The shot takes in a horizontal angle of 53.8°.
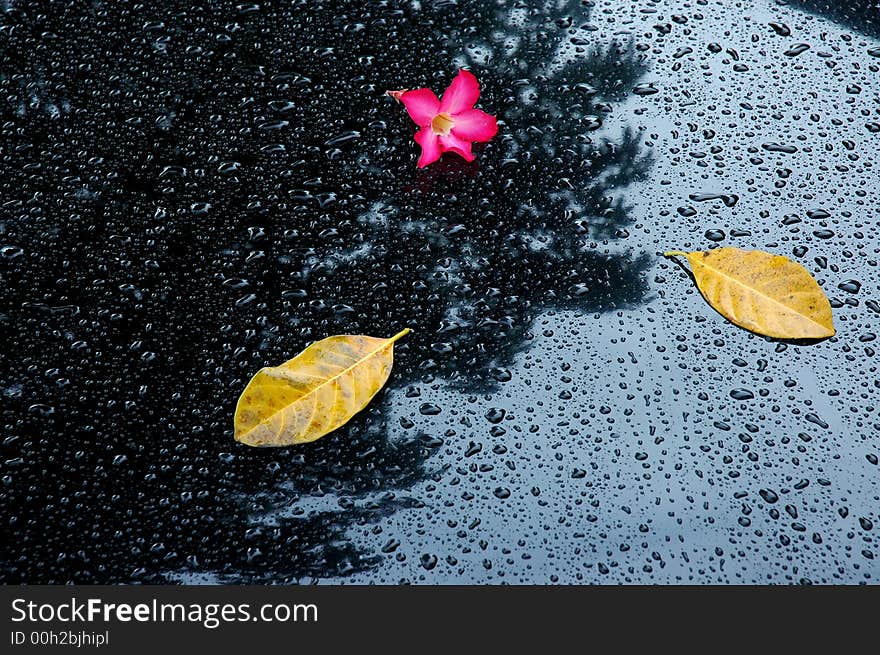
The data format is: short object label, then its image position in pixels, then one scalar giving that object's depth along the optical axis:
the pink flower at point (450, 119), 1.21
